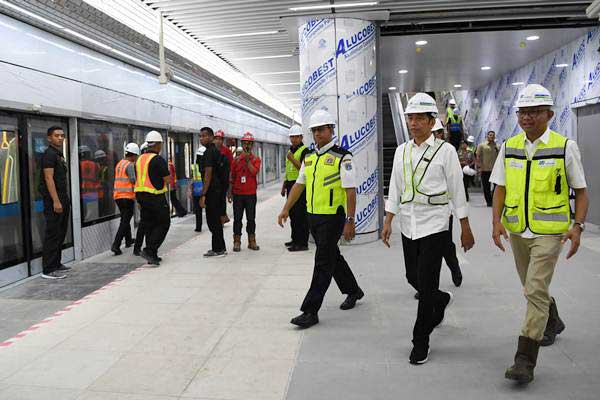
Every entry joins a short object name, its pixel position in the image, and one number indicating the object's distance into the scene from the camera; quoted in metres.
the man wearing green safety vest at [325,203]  4.36
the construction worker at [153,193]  6.94
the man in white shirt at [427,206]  3.55
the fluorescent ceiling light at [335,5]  7.41
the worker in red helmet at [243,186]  7.86
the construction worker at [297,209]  7.75
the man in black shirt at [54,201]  6.18
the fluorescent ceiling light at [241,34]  8.93
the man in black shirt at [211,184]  7.24
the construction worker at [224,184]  7.42
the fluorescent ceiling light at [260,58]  11.02
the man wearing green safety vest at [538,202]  3.24
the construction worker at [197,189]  10.04
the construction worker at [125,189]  7.72
